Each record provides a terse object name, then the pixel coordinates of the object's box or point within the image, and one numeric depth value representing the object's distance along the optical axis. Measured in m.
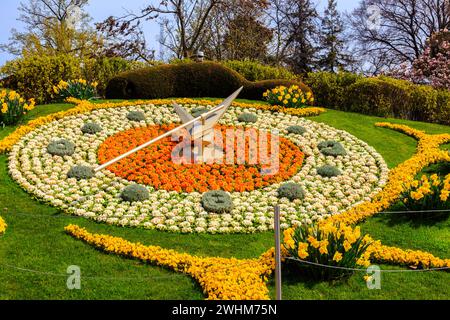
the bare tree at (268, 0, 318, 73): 34.97
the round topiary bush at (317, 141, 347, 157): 11.97
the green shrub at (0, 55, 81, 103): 16.77
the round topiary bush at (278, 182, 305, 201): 9.57
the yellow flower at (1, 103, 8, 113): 12.86
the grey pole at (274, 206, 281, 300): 4.89
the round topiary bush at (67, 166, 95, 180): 10.10
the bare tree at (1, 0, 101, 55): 32.74
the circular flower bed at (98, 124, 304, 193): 10.06
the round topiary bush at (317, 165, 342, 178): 10.75
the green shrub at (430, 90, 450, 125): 17.31
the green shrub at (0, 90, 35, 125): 12.95
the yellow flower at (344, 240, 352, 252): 6.05
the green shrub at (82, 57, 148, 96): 19.23
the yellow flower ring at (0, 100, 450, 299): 5.88
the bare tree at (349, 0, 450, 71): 31.60
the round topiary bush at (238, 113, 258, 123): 14.12
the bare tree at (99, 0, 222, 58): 26.92
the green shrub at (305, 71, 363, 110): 18.08
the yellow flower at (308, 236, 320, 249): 6.06
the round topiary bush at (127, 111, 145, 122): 13.75
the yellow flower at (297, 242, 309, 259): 5.98
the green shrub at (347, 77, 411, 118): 17.11
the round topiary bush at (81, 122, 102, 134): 12.51
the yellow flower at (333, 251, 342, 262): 5.98
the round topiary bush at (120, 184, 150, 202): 9.19
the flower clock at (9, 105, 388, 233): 8.73
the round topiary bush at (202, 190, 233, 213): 8.90
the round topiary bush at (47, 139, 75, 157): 11.09
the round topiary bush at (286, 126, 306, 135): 13.26
